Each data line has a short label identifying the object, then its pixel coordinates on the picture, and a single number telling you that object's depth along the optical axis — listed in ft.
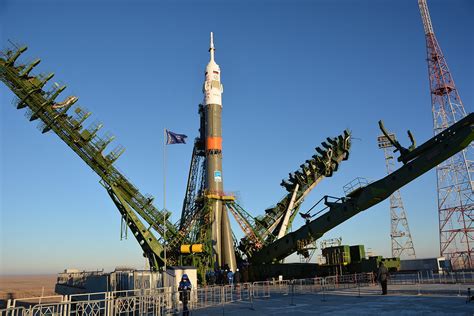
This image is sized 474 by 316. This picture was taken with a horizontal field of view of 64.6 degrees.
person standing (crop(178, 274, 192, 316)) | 45.29
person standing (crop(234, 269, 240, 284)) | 106.28
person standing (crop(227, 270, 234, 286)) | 85.51
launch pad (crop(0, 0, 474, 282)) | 82.99
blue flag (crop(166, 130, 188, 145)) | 97.96
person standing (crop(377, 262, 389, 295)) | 60.85
